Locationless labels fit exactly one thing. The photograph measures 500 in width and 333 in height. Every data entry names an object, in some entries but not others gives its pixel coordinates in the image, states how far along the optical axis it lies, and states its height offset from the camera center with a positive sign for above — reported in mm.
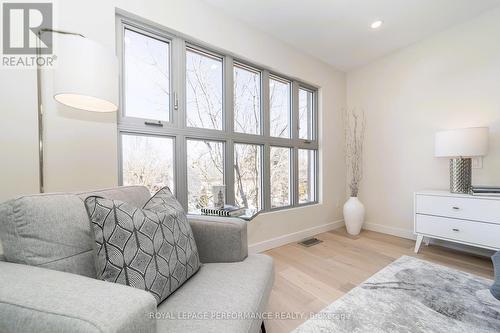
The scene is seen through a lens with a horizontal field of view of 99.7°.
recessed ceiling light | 2303 +1554
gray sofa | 492 -335
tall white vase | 2875 -686
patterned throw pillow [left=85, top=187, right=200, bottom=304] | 723 -303
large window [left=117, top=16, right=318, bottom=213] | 1781 +435
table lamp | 1989 +141
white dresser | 1842 -521
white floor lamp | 956 +471
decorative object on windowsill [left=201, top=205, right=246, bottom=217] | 1700 -372
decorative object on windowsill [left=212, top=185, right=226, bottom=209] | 1954 -269
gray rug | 1238 -945
